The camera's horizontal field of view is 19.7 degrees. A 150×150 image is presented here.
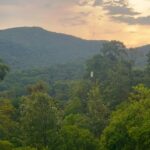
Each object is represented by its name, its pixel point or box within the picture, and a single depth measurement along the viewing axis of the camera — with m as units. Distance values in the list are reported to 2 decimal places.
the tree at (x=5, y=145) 40.53
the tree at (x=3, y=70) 68.26
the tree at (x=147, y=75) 78.54
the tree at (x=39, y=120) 44.50
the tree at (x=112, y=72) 77.81
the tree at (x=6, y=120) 50.66
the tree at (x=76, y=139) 42.75
